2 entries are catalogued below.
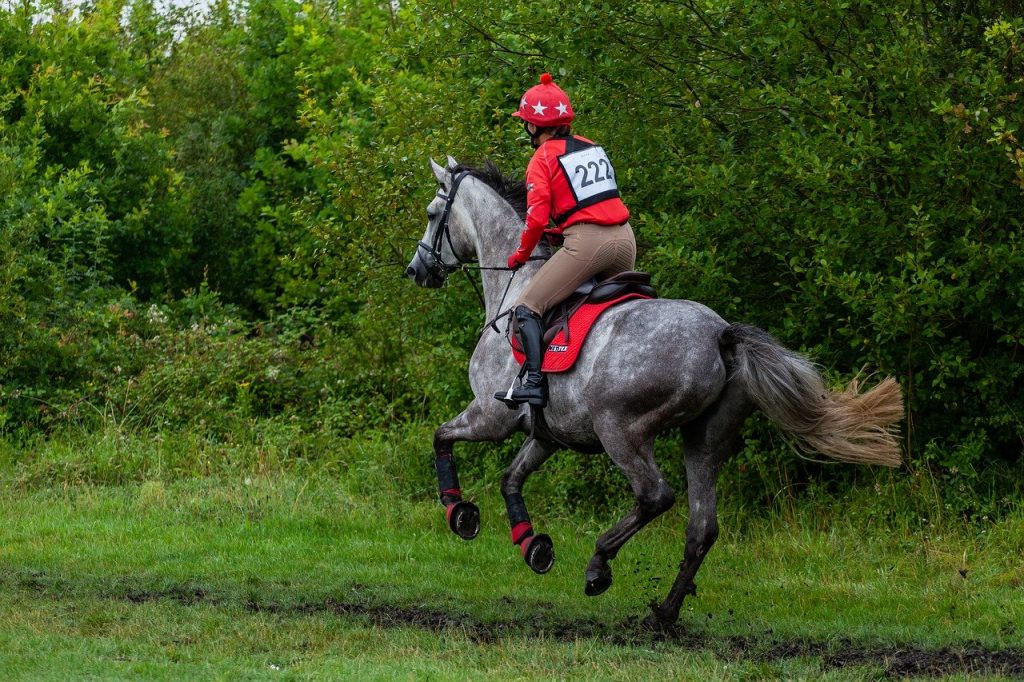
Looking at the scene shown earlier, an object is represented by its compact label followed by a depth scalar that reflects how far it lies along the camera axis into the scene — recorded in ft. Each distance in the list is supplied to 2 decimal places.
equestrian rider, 52.54
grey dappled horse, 49.11
